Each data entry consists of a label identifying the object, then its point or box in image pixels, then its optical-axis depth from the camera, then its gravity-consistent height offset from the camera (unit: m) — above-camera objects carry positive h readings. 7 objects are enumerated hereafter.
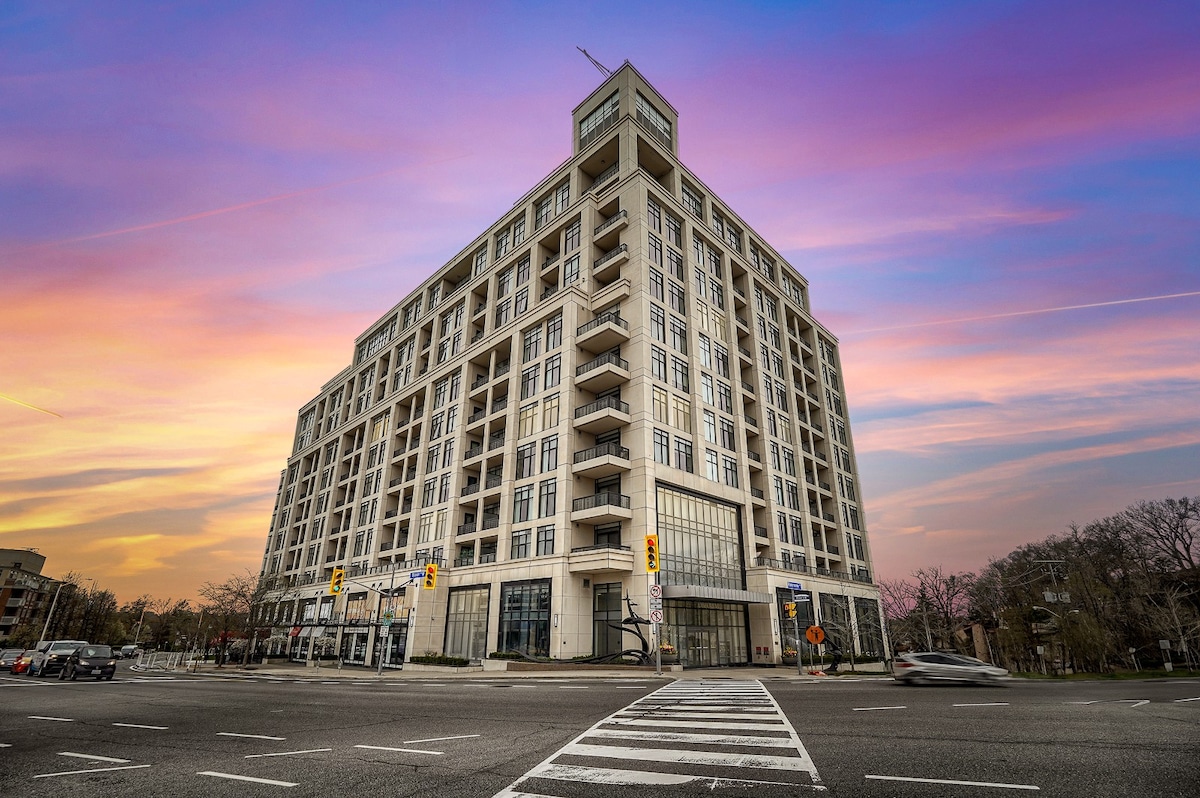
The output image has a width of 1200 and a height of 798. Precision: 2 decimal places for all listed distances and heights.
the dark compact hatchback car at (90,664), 30.36 -2.60
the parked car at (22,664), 35.81 -3.11
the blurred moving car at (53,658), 32.16 -2.45
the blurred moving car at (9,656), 43.83 -3.25
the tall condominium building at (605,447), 42.06 +14.17
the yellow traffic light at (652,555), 28.08 +2.71
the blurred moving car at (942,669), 22.02 -1.98
